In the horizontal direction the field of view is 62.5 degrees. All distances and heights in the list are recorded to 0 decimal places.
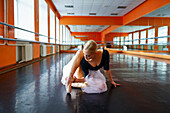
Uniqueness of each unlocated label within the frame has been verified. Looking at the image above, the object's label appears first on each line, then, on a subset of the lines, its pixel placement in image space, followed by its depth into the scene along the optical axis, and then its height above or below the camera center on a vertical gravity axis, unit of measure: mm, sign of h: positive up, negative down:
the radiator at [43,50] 6497 +2
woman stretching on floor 1526 -206
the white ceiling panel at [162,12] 6304 +1851
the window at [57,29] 11242 +1698
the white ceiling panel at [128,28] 9822 +1821
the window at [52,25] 9091 +1684
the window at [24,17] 4273 +1135
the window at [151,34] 7612 +878
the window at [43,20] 6657 +1564
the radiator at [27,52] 4384 -63
